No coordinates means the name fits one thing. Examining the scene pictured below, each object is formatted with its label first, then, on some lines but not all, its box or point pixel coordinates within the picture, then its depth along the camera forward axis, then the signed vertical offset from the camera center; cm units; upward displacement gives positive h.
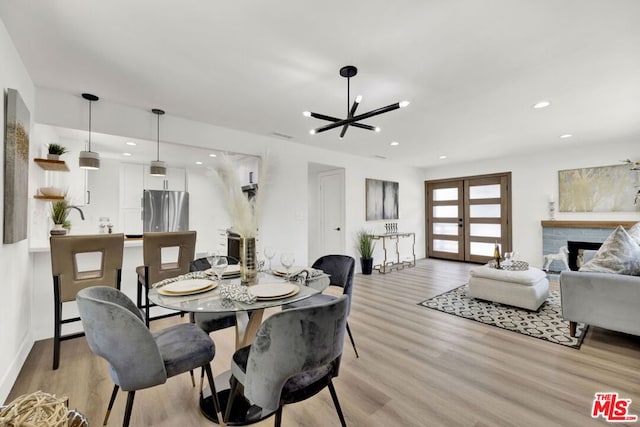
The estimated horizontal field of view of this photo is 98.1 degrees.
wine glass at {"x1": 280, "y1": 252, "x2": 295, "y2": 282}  204 -32
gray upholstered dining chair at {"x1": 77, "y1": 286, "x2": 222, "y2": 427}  125 -60
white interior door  575 +14
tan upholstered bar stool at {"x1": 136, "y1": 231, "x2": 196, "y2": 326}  267 -40
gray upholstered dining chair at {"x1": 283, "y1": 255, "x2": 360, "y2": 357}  228 -49
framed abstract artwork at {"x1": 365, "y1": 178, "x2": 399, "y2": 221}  602 +41
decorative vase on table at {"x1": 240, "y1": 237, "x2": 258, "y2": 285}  184 -30
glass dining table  139 -45
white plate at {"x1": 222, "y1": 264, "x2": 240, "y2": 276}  210 -41
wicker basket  91 -67
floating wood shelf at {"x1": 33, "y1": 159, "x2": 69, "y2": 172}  255 +50
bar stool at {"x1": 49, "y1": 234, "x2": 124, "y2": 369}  224 -43
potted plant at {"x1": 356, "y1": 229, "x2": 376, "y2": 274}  555 -72
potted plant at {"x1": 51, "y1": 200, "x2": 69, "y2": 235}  271 +5
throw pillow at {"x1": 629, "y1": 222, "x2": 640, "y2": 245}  278 -17
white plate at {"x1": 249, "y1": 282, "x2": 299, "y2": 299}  151 -42
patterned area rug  274 -115
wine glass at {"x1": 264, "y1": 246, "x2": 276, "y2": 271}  216 -28
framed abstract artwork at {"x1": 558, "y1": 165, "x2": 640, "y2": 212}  471 +50
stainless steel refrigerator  555 +15
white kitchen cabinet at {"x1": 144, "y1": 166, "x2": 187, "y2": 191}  556 +77
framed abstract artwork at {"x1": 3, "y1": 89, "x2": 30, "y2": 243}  183 +36
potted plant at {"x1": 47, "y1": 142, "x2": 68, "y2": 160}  267 +65
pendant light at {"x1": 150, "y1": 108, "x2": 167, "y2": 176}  362 +64
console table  581 -86
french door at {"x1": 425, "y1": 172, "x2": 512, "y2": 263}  620 +0
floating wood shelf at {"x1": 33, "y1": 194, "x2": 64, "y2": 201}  257 +19
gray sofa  233 -74
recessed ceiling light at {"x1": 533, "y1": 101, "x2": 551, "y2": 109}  309 +128
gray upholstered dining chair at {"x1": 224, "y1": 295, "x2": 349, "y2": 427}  116 -58
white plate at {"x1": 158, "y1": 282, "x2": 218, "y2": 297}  154 -42
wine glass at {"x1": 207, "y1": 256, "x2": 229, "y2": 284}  186 -32
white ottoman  334 -88
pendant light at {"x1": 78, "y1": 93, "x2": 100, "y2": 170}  303 +63
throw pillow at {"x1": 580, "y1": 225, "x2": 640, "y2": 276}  246 -37
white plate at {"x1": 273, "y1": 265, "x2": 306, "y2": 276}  204 -41
